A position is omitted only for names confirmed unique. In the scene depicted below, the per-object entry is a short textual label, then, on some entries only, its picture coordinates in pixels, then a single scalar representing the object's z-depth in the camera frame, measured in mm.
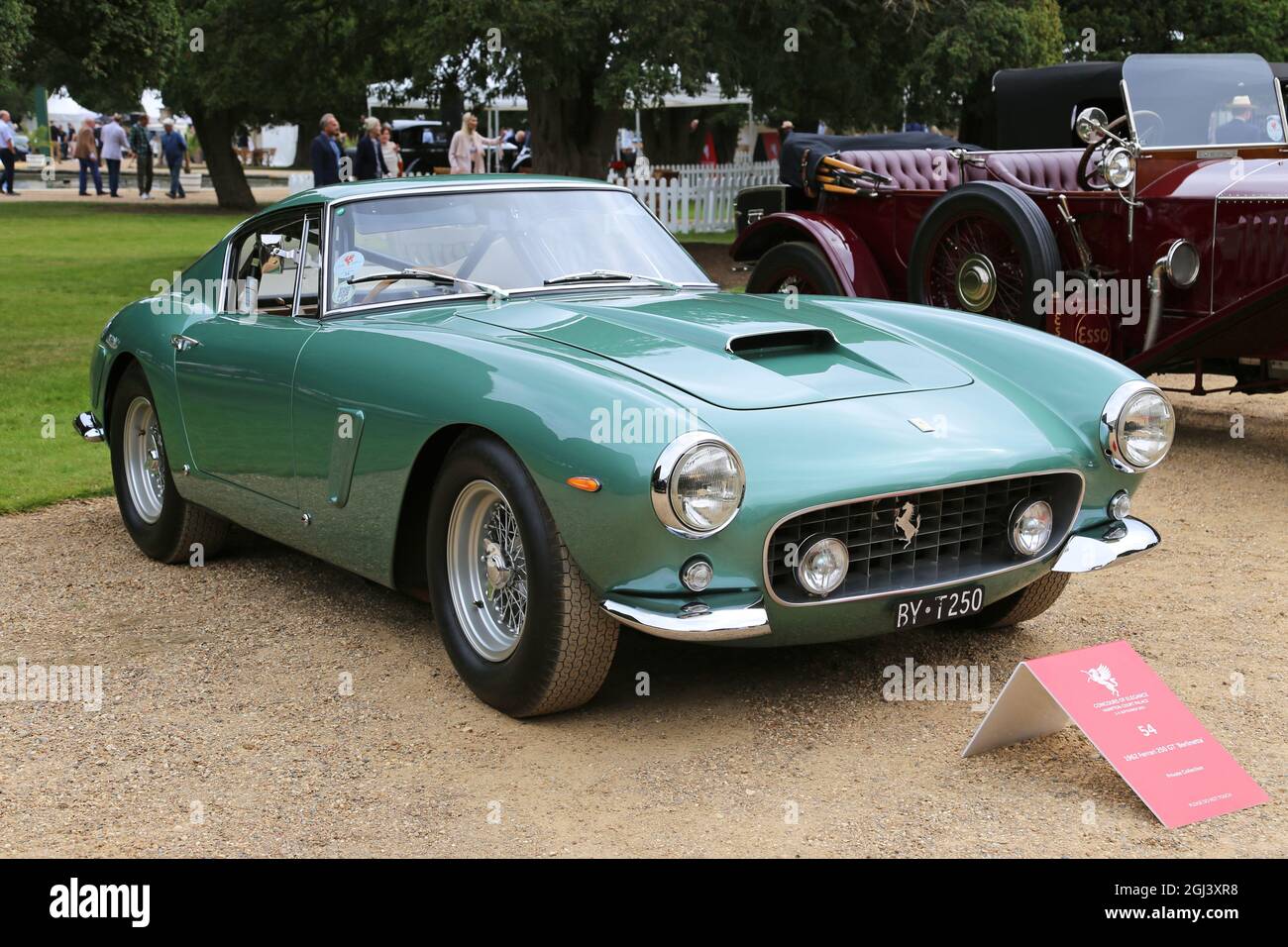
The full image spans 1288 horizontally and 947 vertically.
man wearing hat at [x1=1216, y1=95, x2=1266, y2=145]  8336
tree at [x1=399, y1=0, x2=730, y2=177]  17781
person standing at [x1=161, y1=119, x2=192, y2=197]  33500
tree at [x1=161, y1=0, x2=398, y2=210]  22219
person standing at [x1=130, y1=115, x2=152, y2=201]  32875
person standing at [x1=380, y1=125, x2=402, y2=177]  19188
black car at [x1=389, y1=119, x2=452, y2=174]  37250
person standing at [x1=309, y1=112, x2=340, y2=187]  16203
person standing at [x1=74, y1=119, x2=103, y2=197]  32500
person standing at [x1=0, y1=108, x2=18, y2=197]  32250
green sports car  3740
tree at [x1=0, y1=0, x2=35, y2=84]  10688
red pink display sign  3574
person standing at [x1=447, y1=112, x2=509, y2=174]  21188
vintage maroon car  7398
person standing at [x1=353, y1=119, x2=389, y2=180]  17297
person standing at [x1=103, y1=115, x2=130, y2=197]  32656
